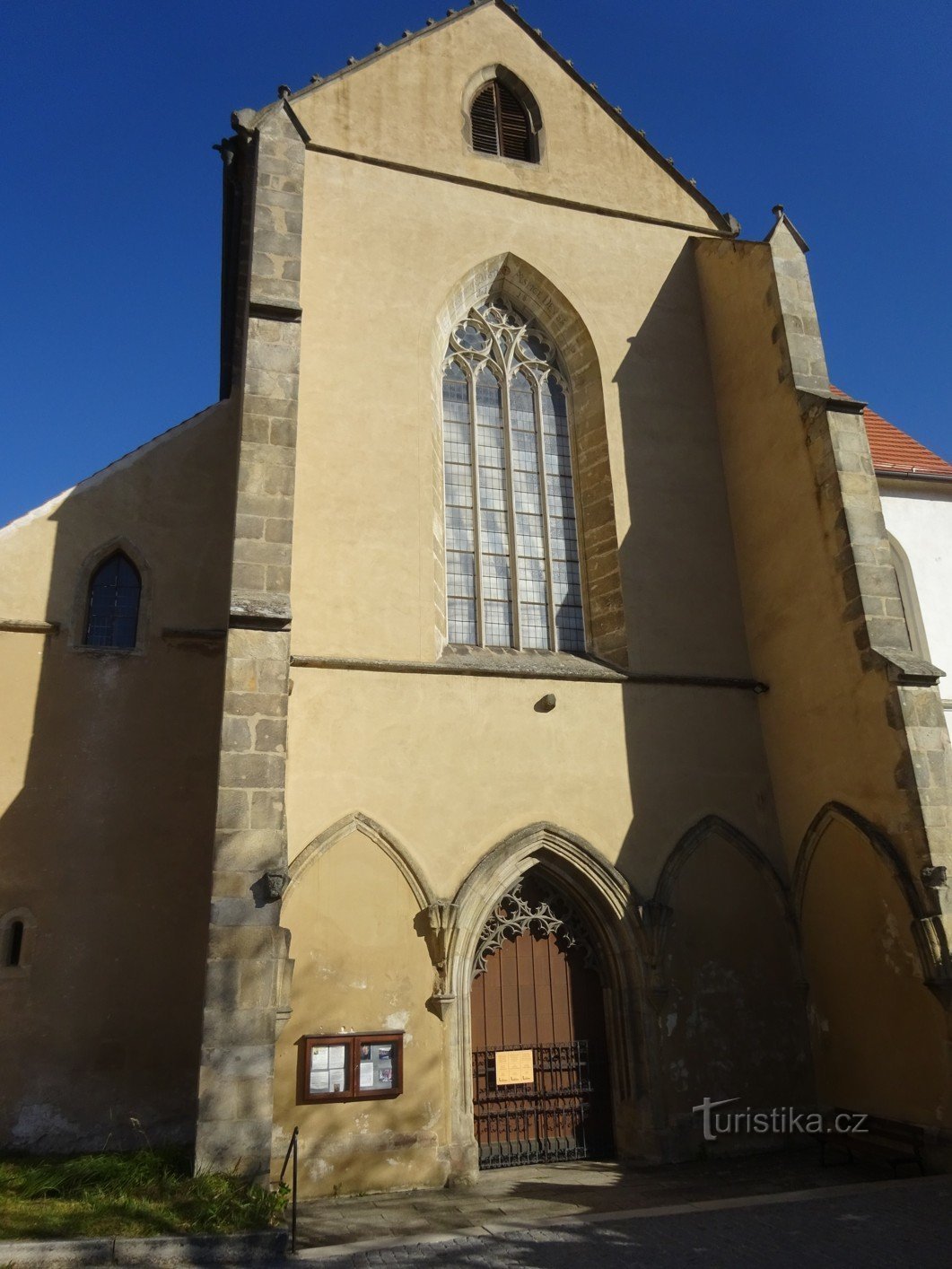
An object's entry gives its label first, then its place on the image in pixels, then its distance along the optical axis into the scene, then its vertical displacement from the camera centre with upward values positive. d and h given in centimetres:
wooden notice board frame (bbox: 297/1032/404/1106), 726 -26
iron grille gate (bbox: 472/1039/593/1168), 802 -71
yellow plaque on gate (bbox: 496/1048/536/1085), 815 -35
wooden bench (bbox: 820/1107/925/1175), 715 -99
